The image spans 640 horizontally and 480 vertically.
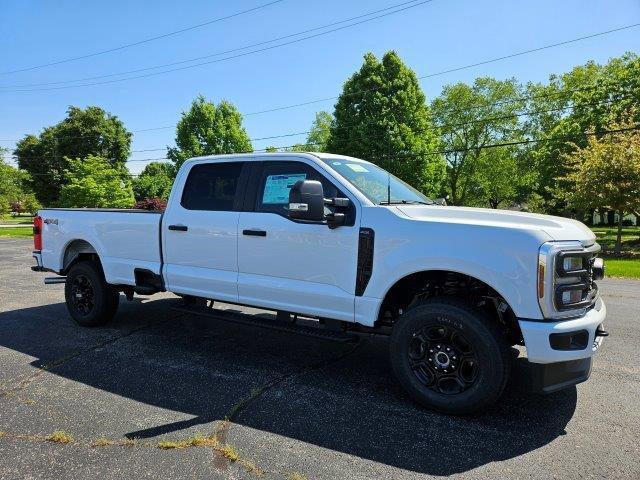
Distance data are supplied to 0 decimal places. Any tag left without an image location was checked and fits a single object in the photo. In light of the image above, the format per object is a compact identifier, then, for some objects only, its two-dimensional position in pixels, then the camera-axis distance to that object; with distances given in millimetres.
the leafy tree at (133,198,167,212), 29488
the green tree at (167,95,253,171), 40062
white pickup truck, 3391
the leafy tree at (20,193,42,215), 66012
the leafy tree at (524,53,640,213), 32656
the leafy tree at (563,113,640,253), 19391
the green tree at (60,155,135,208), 29828
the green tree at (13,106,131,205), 49500
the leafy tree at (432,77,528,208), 47375
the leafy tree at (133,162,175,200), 50334
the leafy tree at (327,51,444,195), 28641
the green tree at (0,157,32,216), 45250
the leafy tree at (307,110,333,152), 56128
